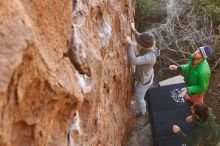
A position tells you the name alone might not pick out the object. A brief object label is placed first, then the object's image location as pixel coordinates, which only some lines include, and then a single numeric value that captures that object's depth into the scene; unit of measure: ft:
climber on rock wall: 14.07
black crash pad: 17.31
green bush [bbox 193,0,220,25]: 23.52
